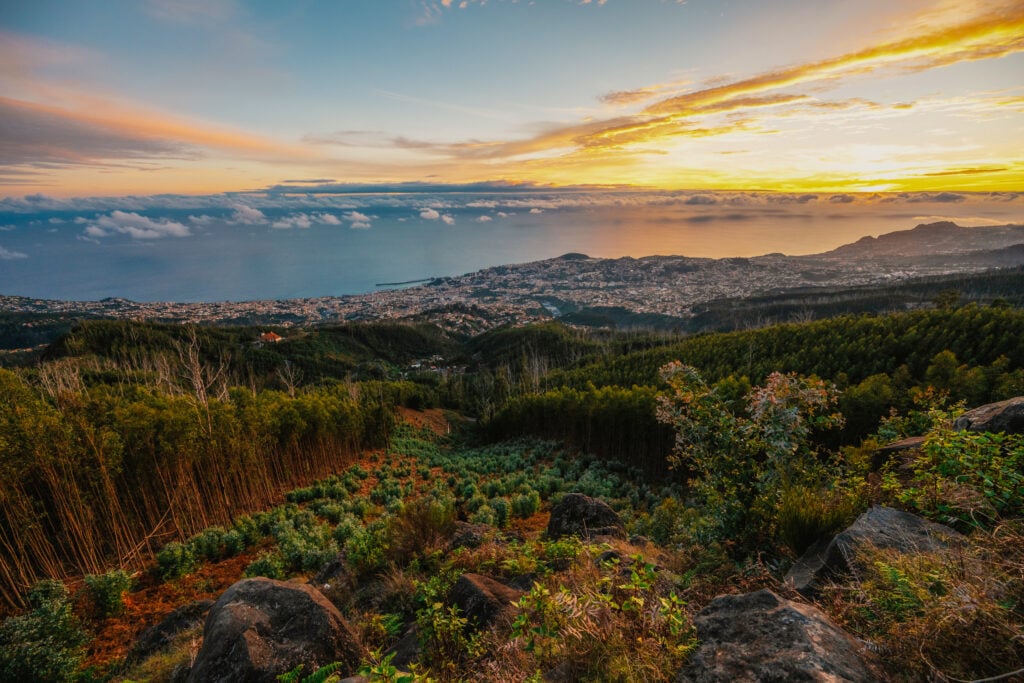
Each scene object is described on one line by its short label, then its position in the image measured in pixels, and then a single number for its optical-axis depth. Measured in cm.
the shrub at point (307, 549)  845
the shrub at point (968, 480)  299
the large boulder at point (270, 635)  346
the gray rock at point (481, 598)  403
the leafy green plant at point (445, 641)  341
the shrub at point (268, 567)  787
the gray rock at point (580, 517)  745
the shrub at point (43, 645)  475
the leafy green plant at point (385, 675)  206
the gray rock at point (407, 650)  390
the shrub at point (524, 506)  1191
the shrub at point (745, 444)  473
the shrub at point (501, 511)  1095
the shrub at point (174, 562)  884
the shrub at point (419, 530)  672
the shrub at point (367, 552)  665
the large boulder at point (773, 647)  211
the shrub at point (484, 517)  1016
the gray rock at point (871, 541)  323
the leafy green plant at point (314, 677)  230
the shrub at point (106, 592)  715
